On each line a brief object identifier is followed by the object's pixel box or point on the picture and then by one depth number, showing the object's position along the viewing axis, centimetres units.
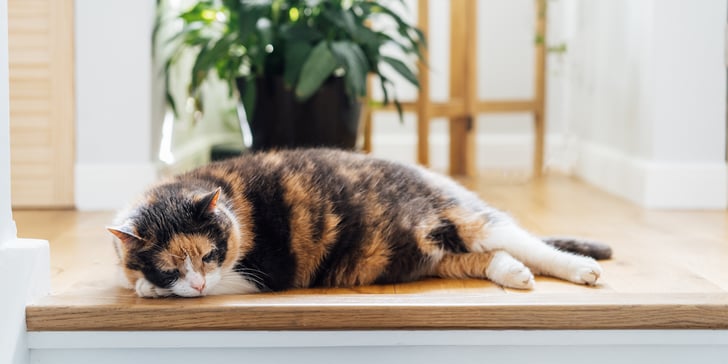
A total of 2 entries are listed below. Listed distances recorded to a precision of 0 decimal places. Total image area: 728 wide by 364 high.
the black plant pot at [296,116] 294
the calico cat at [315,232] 150
